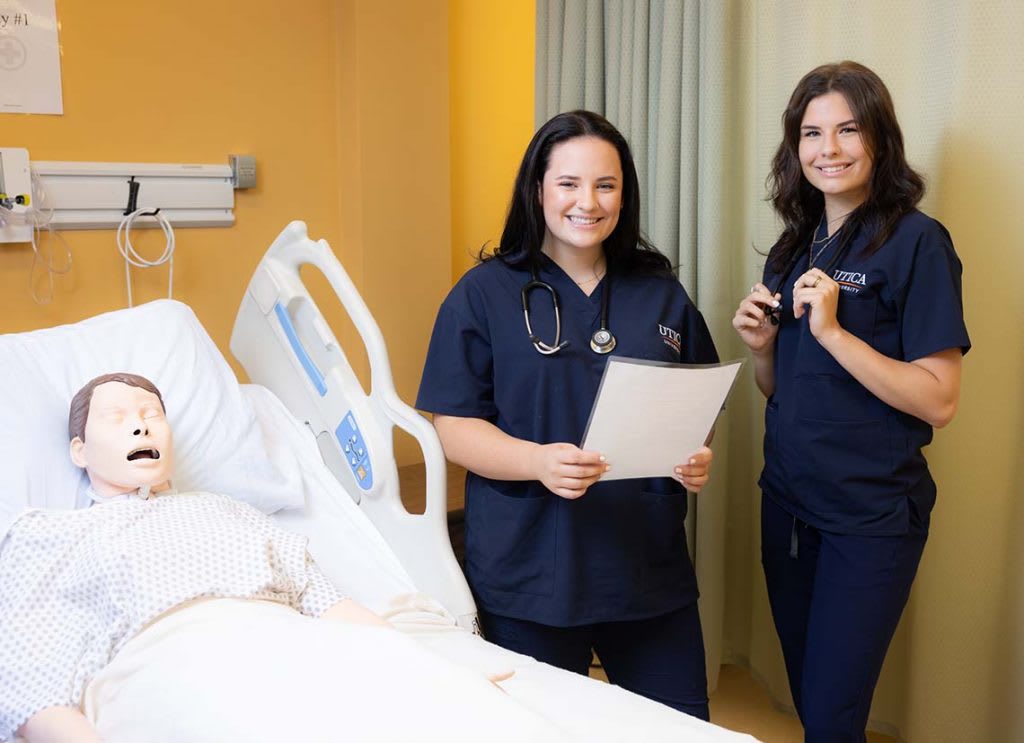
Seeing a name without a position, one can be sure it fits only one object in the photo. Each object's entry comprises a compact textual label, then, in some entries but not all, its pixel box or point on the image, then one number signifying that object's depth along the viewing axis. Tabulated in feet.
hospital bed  5.22
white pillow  5.32
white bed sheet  4.20
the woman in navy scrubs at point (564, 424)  5.29
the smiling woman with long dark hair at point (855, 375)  5.20
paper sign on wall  7.59
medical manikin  4.20
